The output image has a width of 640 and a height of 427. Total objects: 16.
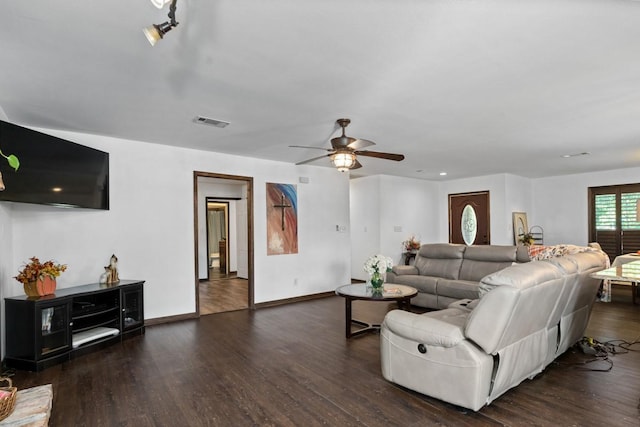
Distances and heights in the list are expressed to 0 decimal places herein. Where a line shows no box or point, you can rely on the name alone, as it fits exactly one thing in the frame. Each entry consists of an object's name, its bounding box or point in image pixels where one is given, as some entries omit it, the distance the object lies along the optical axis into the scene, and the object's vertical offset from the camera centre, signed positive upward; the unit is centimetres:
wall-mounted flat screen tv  306 +53
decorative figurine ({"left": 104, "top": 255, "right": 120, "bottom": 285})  427 -59
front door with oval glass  838 -4
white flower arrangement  429 -57
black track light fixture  148 +85
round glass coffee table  397 -88
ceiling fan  355 +68
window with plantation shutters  729 -10
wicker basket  181 -93
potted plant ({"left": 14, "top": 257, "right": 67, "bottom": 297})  341 -53
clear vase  432 -77
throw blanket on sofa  569 -64
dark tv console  329 -102
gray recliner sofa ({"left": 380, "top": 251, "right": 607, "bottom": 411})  235 -88
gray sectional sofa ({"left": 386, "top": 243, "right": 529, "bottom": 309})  508 -84
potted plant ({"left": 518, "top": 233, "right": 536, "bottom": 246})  770 -53
